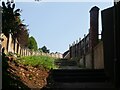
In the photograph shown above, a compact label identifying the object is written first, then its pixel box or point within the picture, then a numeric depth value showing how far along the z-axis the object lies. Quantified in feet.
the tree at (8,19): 24.27
